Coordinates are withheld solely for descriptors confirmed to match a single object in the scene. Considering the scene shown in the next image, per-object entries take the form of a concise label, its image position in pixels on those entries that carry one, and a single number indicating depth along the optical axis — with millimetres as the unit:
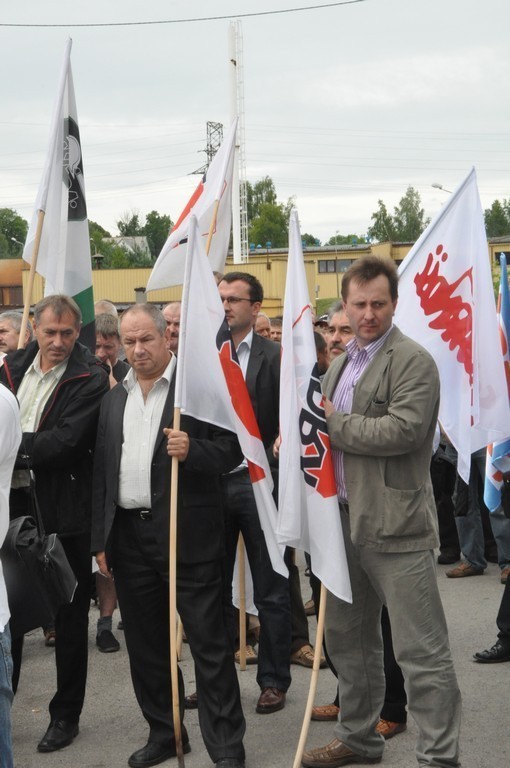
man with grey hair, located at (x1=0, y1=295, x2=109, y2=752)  4898
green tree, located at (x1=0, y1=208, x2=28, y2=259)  119812
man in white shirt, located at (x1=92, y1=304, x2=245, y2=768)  4480
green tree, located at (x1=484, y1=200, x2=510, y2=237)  110869
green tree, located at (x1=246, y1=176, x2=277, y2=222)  110438
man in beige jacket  4004
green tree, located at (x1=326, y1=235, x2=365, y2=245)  109956
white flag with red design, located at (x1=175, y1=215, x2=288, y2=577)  4543
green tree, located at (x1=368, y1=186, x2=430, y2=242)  102125
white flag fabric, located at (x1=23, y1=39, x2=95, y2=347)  6414
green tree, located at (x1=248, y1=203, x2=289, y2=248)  94250
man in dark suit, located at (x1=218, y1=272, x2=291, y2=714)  5332
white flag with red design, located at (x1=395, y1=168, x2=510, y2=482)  5621
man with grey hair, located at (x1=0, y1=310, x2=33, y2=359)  7361
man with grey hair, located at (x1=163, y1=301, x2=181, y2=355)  6266
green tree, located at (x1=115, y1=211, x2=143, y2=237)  116625
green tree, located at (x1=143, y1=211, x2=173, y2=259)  110375
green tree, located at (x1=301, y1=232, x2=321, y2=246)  94000
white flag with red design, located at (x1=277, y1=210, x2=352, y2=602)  4246
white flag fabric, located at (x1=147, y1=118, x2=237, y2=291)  7133
